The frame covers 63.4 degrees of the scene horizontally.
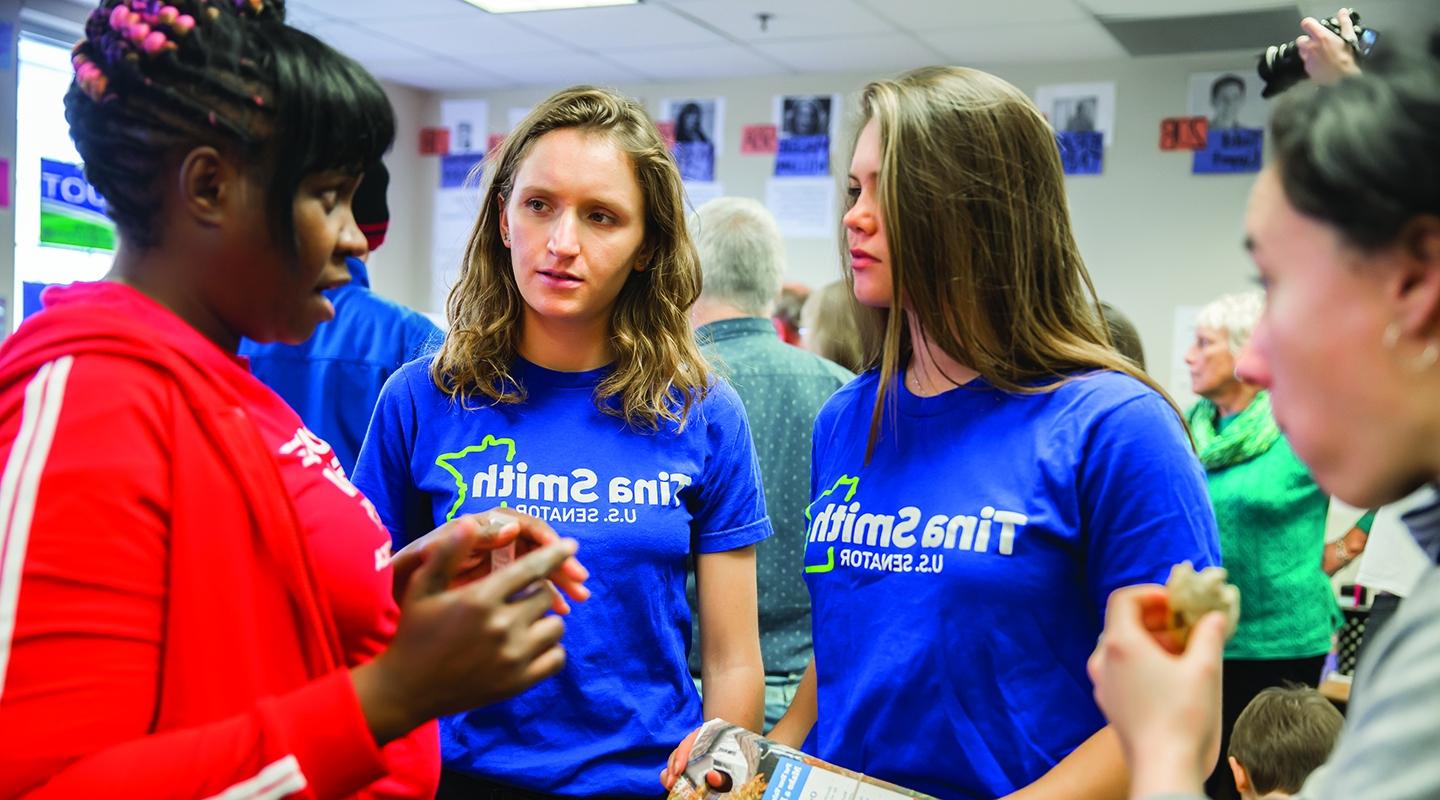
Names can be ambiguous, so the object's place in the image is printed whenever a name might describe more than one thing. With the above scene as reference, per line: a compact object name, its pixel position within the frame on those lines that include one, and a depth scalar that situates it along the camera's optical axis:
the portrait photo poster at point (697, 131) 6.21
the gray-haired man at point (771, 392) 2.36
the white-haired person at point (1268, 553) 3.14
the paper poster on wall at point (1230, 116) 5.15
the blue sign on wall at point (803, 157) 5.98
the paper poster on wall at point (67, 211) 2.99
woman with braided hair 0.77
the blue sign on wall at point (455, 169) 6.77
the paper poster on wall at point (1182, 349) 5.38
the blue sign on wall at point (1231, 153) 5.18
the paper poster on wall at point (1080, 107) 5.41
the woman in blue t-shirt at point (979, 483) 1.16
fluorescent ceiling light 4.80
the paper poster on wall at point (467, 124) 6.70
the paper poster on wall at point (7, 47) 2.93
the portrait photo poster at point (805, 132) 5.96
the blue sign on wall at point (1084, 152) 5.46
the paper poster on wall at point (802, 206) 5.99
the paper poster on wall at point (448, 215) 6.78
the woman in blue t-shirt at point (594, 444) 1.45
